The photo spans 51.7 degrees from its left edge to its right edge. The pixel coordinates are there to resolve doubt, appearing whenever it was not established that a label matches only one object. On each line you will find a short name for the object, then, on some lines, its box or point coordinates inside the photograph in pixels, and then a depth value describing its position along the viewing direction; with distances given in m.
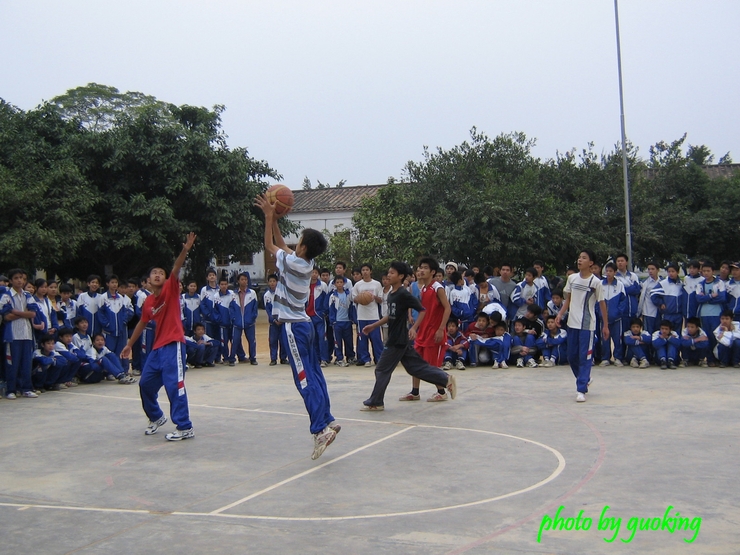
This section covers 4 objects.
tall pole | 22.59
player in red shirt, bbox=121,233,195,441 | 7.62
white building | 38.07
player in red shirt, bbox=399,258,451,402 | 9.63
